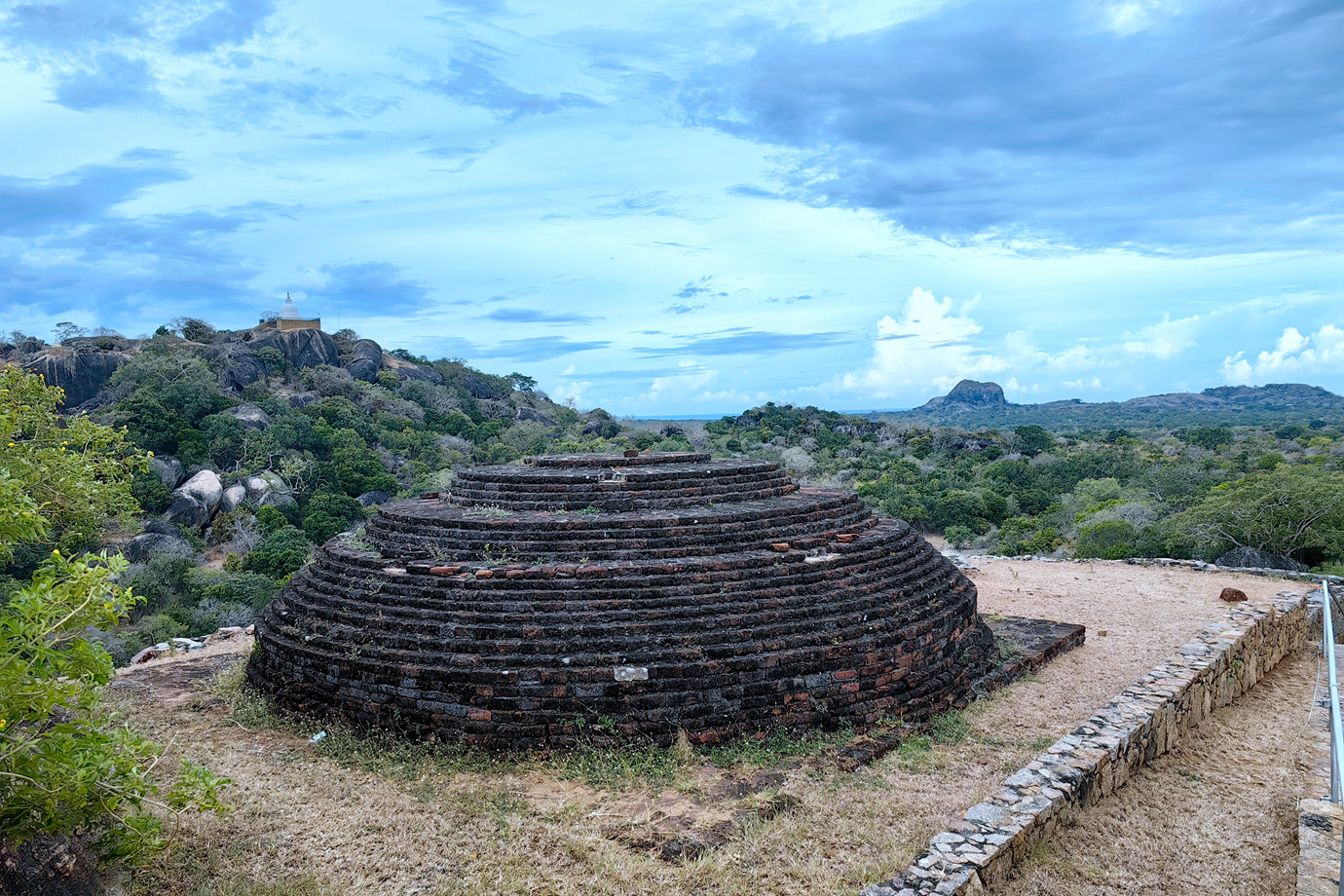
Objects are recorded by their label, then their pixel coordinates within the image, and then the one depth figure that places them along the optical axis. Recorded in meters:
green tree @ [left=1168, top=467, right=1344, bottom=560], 16.48
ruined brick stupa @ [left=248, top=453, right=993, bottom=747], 6.83
